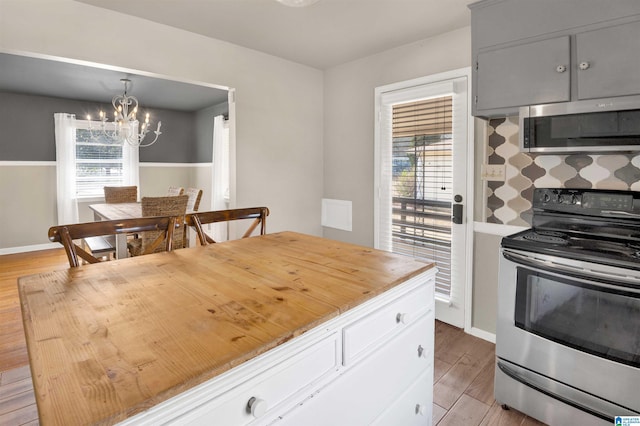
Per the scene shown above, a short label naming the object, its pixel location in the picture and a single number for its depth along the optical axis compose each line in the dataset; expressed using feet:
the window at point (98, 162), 20.34
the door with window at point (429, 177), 9.25
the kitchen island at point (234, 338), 2.17
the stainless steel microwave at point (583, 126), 5.84
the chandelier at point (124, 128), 16.56
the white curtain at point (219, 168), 19.36
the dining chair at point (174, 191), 16.40
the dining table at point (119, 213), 10.58
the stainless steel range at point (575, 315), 5.15
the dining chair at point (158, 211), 11.05
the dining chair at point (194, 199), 14.89
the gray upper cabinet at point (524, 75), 6.38
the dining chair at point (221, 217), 6.50
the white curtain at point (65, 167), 19.34
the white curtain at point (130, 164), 21.72
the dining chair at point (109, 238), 11.97
